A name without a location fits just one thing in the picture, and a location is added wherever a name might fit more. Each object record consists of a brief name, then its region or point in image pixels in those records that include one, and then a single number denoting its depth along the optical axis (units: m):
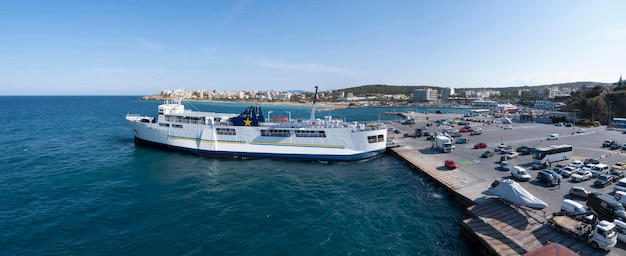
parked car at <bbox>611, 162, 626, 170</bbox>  31.42
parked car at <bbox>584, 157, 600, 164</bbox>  33.13
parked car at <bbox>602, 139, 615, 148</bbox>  43.67
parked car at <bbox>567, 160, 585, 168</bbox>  31.15
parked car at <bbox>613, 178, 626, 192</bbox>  24.67
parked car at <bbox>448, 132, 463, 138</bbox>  58.33
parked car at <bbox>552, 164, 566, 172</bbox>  30.94
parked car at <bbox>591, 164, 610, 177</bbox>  29.33
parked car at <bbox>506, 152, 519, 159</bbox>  37.56
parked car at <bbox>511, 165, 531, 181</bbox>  28.39
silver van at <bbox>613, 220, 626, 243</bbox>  17.00
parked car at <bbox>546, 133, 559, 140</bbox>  50.09
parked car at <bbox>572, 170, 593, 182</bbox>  27.55
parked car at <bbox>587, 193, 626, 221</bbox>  19.16
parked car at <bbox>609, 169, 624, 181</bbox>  27.83
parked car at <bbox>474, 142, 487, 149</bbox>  44.53
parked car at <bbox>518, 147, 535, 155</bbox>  39.88
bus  34.78
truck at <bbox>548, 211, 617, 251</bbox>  15.95
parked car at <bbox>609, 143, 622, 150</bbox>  42.30
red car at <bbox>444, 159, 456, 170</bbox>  34.22
